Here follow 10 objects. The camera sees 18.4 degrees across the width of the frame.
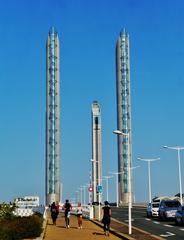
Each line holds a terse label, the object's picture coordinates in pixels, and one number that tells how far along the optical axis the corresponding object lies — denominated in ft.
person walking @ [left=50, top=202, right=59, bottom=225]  130.00
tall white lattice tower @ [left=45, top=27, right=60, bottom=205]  392.47
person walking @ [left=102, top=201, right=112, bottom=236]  97.91
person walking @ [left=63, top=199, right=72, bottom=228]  118.32
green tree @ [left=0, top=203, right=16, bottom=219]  110.13
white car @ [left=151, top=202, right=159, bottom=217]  175.01
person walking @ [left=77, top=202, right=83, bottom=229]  115.36
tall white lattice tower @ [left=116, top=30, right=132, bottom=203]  392.47
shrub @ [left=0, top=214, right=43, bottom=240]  76.75
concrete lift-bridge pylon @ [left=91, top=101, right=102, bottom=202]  360.65
